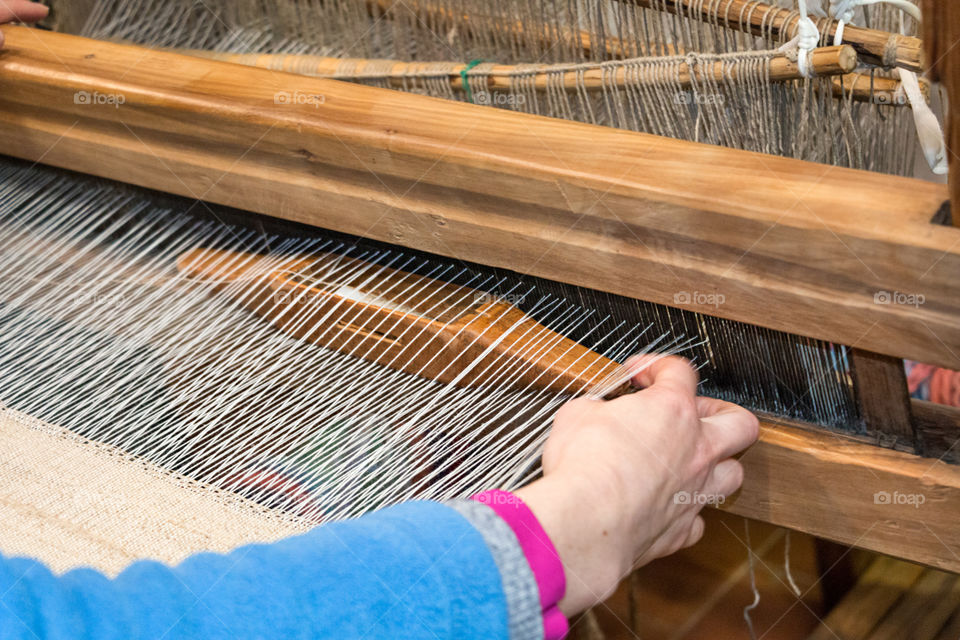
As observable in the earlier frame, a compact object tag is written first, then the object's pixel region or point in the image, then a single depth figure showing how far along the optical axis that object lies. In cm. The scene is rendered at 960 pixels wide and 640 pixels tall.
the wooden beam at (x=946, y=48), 112
